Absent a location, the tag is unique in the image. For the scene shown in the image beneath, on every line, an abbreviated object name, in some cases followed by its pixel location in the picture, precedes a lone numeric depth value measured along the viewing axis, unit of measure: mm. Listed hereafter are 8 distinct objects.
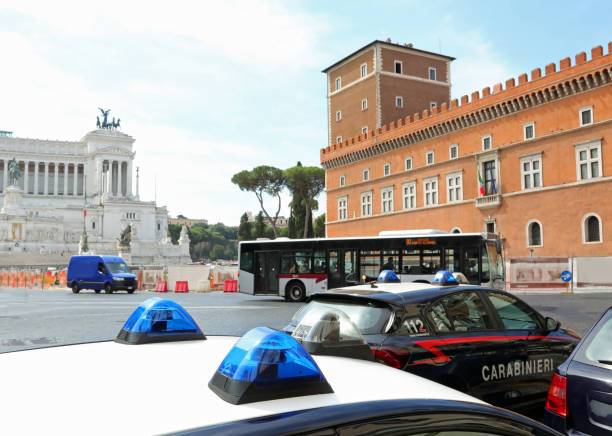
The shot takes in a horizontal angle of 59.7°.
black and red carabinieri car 4012
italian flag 31844
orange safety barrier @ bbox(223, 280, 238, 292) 28122
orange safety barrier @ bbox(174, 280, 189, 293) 28000
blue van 25672
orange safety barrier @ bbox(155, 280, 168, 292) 28766
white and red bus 17438
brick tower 41188
